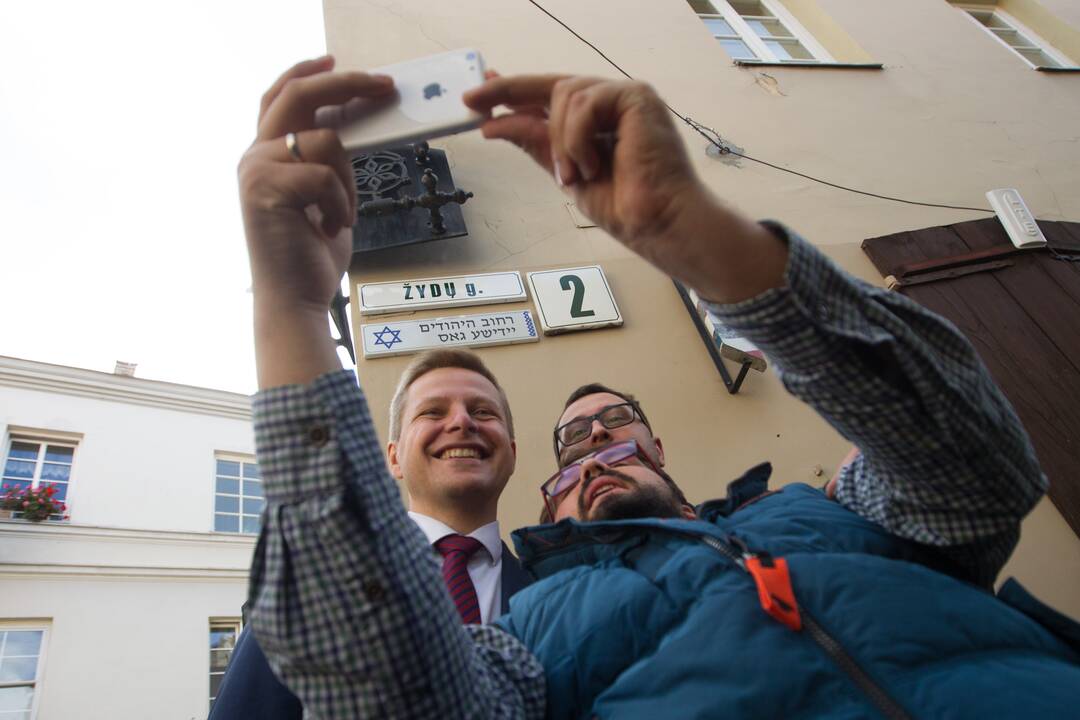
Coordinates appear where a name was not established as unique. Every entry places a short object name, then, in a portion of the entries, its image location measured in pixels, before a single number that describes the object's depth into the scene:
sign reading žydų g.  2.73
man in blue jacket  0.80
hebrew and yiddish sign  2.61
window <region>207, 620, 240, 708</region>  9.07
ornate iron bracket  2.96
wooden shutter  2.57
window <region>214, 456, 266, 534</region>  11.01
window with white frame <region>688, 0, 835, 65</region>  5.18
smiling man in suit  1.65
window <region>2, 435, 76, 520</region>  9.88
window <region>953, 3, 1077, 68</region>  5.91
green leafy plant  9.32
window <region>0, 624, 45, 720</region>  7.80
